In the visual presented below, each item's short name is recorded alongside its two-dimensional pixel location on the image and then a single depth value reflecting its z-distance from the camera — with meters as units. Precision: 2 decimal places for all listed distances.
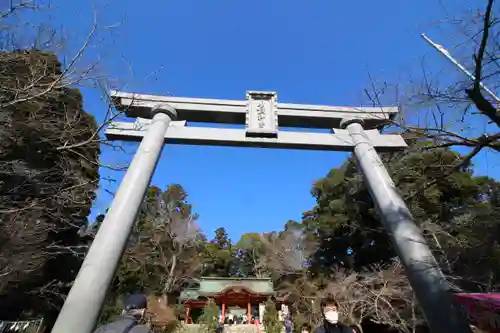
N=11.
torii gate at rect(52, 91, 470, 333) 2.99
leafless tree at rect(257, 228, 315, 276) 15.88
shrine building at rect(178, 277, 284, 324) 20.33
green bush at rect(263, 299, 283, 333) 12.75
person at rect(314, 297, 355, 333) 2.76
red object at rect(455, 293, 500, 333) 2.66
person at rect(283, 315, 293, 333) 12.16
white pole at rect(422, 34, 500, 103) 2.71
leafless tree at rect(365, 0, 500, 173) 2.45
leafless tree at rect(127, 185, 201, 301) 20.19
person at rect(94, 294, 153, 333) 2.10
